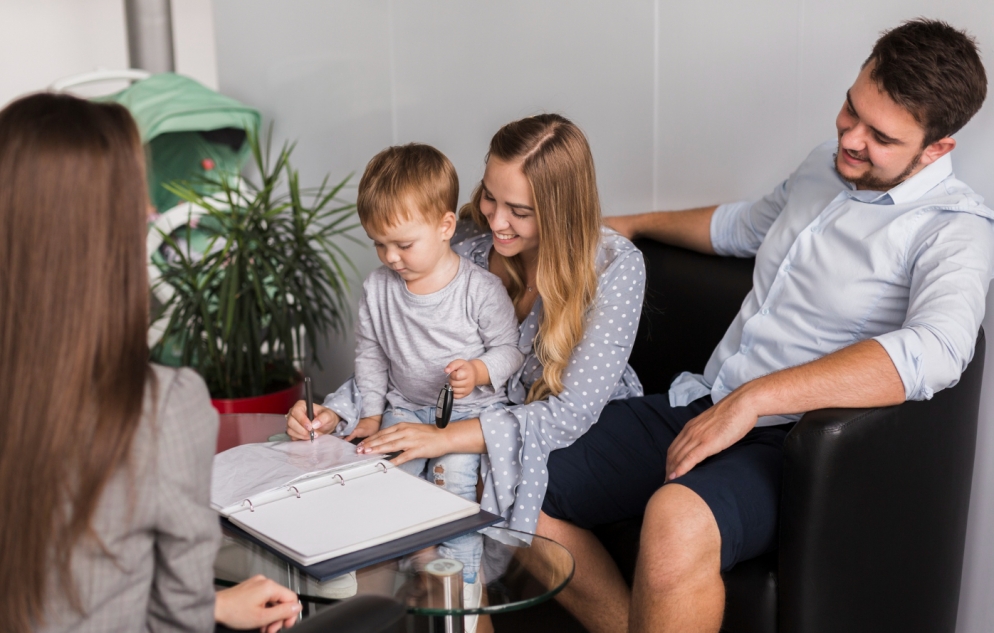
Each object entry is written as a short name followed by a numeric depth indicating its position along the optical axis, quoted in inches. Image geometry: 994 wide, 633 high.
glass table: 51.6
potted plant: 121.3
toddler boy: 73.9
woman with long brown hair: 36.6
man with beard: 64.6
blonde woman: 73.7
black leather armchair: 62.4
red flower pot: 122.0
